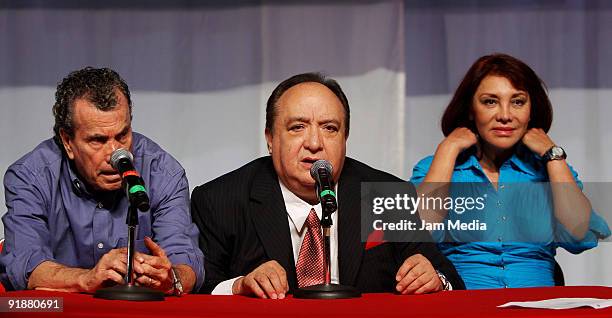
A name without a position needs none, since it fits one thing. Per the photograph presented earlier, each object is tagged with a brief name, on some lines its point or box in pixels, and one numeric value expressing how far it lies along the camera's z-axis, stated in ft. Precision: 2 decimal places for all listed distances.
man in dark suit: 21.07
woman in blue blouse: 24.92
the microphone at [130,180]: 16.46
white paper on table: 14.93
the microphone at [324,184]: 16.87
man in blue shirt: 19.65
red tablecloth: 14.28
